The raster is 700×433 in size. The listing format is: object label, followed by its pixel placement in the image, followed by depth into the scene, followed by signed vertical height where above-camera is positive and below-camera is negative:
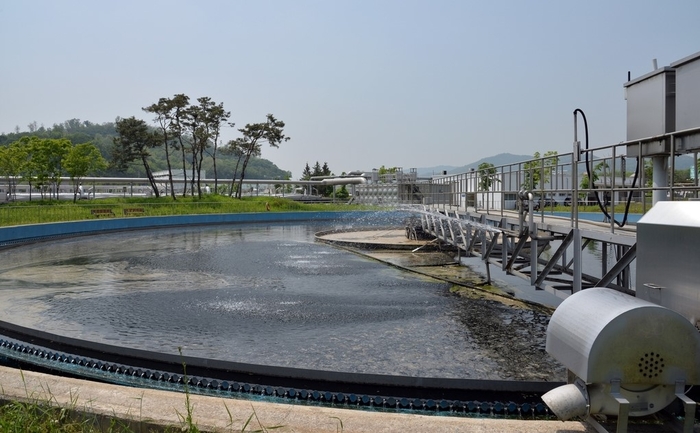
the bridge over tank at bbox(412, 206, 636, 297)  7.08 -0.85
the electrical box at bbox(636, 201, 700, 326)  3.69 -0.45
